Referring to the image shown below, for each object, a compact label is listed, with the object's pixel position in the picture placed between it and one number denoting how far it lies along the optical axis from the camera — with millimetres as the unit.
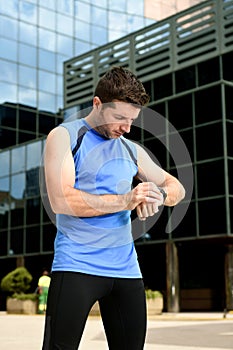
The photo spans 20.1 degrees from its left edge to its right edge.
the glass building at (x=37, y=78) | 34312
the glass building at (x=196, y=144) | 25828
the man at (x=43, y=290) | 24722
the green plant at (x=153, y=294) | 24550
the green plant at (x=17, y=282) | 29281
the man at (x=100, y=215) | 2883
